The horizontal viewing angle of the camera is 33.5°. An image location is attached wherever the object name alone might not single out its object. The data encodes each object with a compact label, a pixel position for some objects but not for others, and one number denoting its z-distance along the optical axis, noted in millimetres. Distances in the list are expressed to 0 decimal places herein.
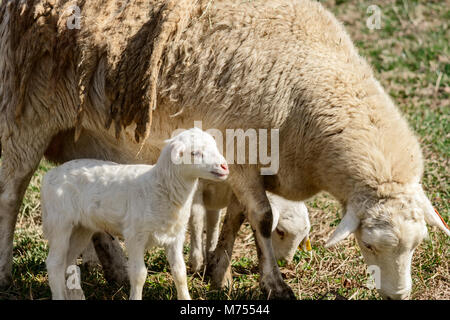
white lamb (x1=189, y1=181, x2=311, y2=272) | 6004
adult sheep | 4789
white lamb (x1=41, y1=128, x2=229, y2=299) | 4312
